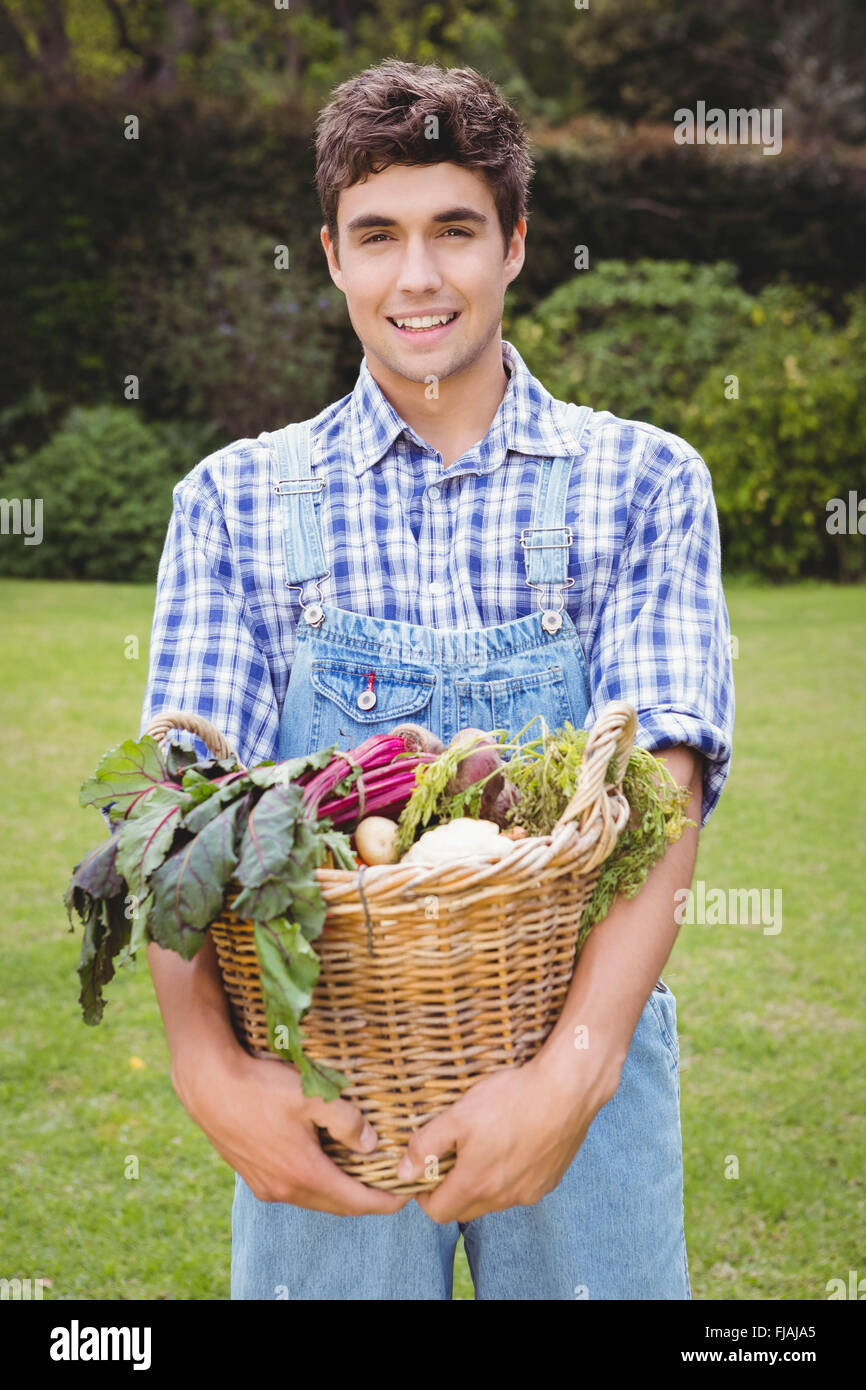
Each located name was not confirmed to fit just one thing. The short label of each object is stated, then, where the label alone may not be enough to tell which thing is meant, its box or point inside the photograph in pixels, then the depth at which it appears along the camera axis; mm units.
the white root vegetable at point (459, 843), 1493
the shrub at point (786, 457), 10461
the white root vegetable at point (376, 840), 1585
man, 1902
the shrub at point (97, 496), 11008
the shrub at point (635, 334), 11734
